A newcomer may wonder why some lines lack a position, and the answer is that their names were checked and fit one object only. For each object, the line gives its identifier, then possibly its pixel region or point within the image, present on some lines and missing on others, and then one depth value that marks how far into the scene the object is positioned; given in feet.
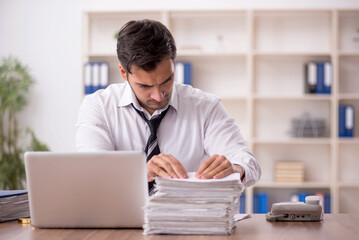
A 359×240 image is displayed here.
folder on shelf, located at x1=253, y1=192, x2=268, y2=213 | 15.79
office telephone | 5.79
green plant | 16.10
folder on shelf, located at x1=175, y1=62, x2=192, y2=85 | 15.93
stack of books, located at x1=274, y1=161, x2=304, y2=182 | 15.98
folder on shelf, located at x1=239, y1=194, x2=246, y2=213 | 15.72
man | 6.83
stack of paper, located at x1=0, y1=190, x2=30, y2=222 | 5.86
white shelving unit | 16.51
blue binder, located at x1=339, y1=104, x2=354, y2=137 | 15.79
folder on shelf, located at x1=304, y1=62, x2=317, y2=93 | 15.70
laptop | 5.02
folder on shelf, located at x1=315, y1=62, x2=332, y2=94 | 15.64
